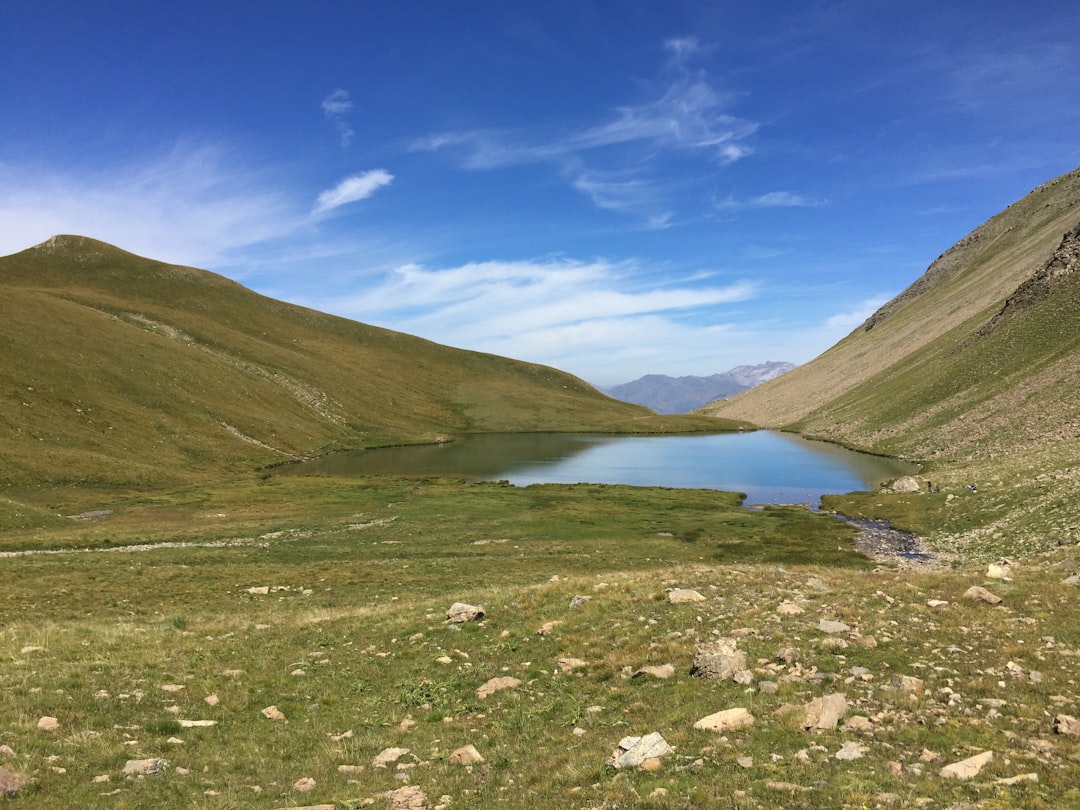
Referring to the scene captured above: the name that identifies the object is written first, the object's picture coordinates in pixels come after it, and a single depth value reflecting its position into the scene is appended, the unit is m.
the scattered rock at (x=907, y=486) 67.94
